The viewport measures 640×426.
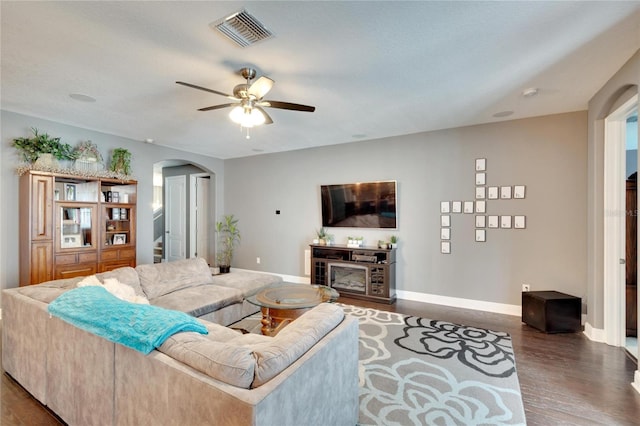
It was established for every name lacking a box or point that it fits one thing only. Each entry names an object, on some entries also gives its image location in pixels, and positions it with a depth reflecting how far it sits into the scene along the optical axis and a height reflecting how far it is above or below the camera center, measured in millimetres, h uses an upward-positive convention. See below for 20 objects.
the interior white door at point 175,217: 7168 -95
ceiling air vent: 1948 +1329
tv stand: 4578 -988
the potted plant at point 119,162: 4547 +829
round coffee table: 2703 -894
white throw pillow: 2385 -657
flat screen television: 4867 +147
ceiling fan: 2559 +1061
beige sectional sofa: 1124 -765
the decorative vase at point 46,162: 3704 +685
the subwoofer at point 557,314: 3332 -1196
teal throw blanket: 1368 -559
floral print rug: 1986 -1401
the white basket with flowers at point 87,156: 4195 +858
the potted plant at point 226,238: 6482 -576
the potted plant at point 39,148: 3723 +870
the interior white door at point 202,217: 6941 -92
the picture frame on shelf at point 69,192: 4051 +313
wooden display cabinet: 3645 -173
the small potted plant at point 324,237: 5320 -457
